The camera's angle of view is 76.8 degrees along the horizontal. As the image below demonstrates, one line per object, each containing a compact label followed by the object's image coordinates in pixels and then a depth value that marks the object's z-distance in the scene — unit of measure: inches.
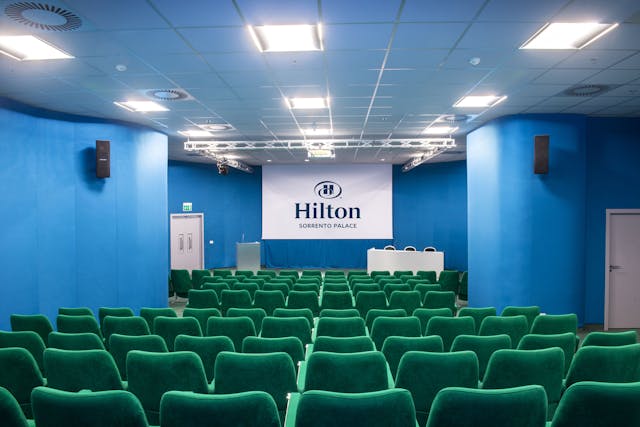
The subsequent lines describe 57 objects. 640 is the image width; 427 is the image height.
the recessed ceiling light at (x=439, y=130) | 393.3
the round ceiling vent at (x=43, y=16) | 152.9
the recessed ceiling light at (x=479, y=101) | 283.1
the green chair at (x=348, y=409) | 74.5
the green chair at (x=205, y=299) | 277.4
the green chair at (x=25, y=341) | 151.9
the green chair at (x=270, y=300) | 259.8
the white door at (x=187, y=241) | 617.6
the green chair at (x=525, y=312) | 213.0
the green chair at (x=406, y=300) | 257.0
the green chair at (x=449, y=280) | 399.9
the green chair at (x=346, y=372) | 113.2
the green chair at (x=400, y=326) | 174.2
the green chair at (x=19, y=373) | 118.6
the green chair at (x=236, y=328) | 175.2
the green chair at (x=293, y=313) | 206.1
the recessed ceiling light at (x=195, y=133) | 410.6
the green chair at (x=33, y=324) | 188.5
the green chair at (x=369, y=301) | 258.5
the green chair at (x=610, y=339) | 147.1
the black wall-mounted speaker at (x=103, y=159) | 328.5
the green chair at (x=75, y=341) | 151.4
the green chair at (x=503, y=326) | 177.3
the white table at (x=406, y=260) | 491.5
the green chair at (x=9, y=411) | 75.8
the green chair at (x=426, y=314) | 205.3
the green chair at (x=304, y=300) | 266.1
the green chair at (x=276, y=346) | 136.9
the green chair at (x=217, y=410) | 75.0
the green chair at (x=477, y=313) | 209.0
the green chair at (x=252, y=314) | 204.4
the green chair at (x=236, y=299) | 267.3
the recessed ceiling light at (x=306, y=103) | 288.9
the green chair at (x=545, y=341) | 143.9
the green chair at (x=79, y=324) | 189.5
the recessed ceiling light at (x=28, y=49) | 187.0
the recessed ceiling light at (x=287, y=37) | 176.1
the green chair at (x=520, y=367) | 115.0
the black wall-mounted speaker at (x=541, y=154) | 310.1
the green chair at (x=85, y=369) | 117.0
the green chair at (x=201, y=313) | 212.8
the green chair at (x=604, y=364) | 118.2
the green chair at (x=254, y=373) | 114.7
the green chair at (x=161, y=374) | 113.7
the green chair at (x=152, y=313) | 215.0
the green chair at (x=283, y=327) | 178.5
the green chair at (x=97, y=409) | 77.0
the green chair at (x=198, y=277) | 391.5
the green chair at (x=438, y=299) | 262.1
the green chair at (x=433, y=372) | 112.2
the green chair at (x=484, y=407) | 75.7
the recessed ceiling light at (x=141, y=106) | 297.2
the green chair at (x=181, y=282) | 408.5
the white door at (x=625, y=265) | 339.9
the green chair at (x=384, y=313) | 204.5
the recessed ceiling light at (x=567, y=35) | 173.8
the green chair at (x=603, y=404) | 78.5
